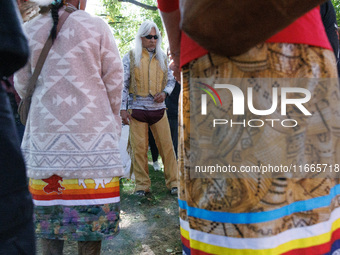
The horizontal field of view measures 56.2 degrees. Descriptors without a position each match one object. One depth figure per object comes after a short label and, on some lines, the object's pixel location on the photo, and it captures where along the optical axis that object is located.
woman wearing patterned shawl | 1.92
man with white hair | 4.25
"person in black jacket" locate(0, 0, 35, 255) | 0.80
